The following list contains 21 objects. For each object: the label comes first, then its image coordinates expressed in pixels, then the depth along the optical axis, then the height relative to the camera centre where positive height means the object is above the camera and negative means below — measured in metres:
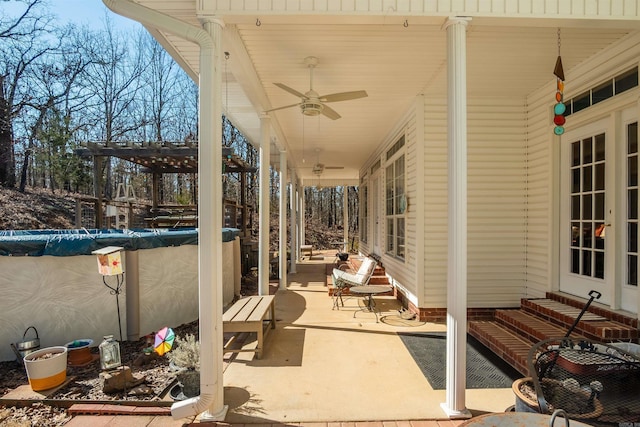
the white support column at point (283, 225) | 6.83 -0.24
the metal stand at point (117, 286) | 3.84 -0.83
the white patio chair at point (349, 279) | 5.67 -1.10
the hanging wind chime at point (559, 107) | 2.99 +0.96
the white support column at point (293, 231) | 8.95 -0.48
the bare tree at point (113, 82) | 16.17 +6.38
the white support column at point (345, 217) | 13.49 -0.18
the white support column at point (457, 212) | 2.45 +0.00
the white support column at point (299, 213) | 12.00 -0.02
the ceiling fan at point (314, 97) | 3.63 +1.26
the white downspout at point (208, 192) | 2.38 +0.14
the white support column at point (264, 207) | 5.27 +0.09
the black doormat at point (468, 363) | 2.97 -1.46
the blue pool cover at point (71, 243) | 3.57 -0.34
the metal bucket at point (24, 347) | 3.38 -1.33
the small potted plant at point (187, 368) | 2.62 -1.21
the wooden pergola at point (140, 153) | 7.58 +1.31
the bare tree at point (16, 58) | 12.32 +5.72
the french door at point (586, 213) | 3.39 -0.01
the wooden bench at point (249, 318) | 3.37 -1.08
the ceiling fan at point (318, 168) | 8.30 +1.07
